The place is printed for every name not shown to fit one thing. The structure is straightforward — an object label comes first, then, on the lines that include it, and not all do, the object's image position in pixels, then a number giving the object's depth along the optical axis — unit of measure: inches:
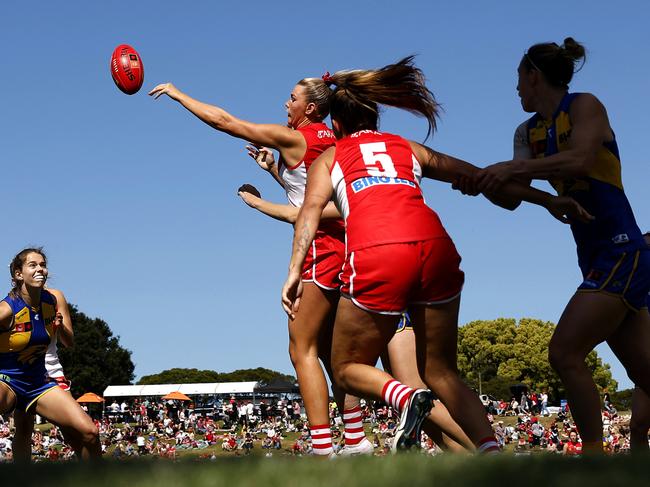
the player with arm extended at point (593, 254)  222.1
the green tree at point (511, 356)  4003.4
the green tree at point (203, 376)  5846.5
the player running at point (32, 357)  322.7
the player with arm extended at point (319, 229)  249.9
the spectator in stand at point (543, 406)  2554.1
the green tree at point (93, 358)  3924.7
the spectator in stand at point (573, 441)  1241.4
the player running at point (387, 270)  195.5
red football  376.8
